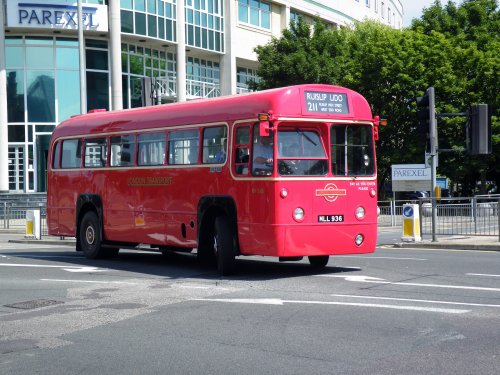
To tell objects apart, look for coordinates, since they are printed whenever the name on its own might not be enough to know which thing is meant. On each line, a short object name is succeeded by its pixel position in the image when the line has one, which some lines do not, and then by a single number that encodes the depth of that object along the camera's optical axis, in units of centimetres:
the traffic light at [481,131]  1962
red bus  1327
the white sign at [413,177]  3038
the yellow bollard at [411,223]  2205
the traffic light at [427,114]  2100
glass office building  4097
